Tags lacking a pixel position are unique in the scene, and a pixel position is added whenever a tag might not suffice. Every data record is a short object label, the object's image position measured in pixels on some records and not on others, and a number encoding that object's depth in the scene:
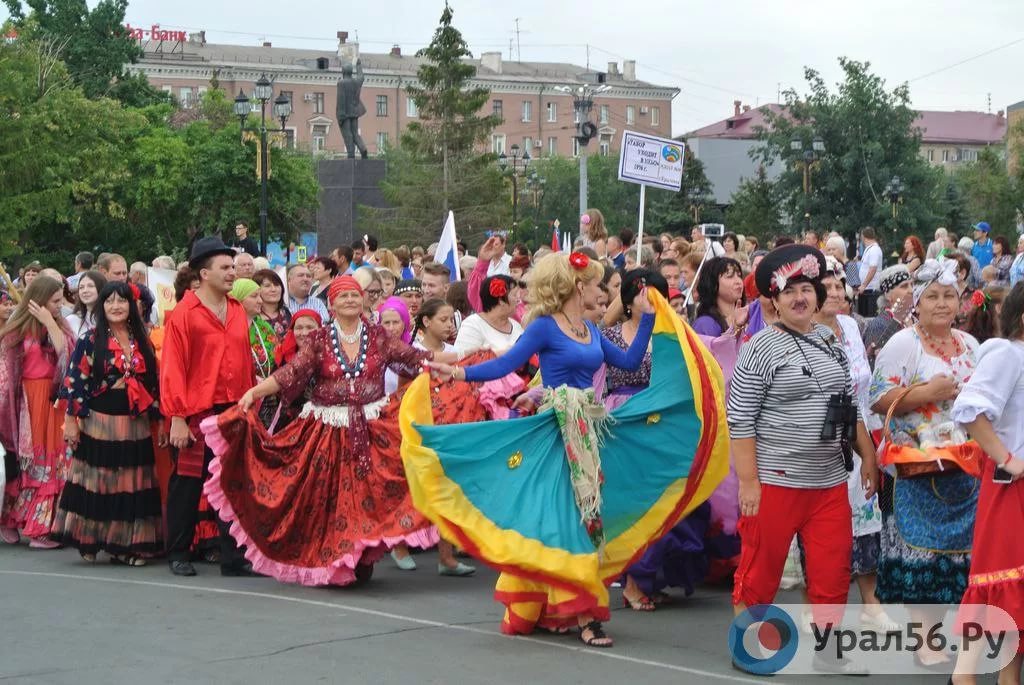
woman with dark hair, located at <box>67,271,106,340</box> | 10.70
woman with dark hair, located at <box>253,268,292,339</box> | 10.95
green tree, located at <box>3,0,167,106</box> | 68.94
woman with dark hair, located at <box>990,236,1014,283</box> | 21.19
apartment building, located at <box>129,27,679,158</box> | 124.50
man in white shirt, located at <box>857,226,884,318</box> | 19.62
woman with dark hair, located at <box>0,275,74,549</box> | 11.48
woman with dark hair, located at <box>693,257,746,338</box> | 9.34
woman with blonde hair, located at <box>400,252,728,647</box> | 7.46
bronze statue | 43.01
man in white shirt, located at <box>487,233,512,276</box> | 14.38
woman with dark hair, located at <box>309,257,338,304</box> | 14.15
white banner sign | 15.18
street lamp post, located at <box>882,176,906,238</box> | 41.41
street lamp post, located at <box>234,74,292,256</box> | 36.73
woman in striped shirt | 6.80
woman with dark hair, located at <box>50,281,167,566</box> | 10.44
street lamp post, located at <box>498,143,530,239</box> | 56.66
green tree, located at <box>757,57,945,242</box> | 49.34
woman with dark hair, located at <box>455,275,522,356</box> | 9.93
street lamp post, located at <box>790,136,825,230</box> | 42.00
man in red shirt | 10.00
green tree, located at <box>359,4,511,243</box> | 61.06
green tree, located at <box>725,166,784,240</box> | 52.97
